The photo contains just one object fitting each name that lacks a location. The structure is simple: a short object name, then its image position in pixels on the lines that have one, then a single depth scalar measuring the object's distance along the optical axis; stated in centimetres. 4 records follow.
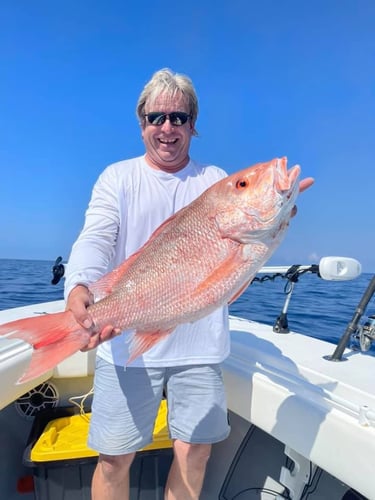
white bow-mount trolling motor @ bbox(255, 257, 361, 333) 307
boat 222
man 236
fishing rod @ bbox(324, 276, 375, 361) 278
